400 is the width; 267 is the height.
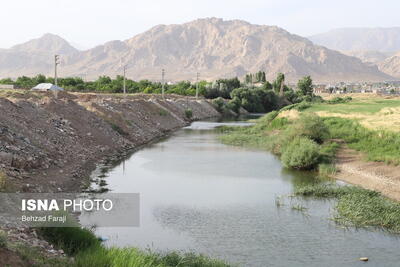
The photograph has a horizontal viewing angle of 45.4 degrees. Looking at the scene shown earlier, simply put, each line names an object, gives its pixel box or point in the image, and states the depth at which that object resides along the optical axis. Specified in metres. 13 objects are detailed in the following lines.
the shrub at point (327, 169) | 31.03
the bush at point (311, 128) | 39.59
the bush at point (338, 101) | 90.28
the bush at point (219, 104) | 109.00
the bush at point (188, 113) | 86.38
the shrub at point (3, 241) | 10.71
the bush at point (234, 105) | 108.62
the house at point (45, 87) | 73.44
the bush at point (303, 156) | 32.66
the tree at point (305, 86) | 135.50
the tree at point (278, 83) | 133.75
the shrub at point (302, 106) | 71.28
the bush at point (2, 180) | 17.94
